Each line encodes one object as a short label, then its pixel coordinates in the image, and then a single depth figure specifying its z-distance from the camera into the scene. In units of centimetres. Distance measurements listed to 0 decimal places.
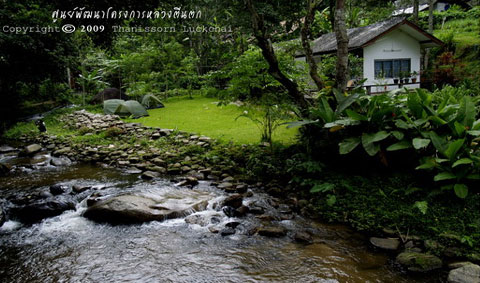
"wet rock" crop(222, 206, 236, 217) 573
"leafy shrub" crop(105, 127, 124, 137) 1205
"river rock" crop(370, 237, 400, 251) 450
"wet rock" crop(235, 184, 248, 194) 679
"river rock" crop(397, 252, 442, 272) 400
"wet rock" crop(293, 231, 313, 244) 476
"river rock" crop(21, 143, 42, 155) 1055
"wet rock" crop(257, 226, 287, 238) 499
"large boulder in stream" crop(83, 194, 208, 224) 562
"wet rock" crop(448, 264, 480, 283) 366
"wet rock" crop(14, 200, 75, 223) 579
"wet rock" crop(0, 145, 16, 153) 1113
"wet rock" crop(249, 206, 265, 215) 578
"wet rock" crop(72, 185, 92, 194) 705
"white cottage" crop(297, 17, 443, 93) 1877
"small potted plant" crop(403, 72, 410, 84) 1991
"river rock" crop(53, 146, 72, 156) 1045
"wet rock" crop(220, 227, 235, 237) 507
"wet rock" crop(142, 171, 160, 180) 789
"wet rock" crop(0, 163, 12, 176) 870
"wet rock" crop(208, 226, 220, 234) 516
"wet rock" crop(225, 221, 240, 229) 532
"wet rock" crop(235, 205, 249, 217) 570
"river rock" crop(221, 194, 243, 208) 602
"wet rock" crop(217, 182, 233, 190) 695
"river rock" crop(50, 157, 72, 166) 944
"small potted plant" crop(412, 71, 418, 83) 1954
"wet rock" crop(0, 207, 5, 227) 563
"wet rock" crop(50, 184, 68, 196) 698
